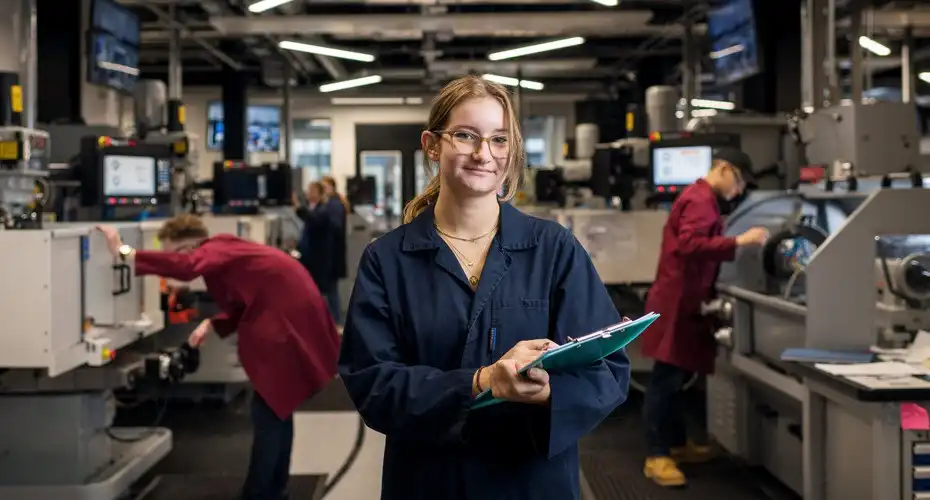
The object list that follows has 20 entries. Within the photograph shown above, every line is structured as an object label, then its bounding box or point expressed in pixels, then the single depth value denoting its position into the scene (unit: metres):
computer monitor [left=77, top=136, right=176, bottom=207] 5.86
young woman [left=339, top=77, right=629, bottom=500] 1.65
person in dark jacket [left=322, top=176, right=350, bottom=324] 9.92
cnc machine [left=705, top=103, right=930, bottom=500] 3.43
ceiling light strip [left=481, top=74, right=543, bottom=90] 13.05
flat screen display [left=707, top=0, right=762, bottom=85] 7.68
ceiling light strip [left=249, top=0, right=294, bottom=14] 7.23
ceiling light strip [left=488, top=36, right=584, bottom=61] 10.14
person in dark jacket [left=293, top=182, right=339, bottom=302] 9.70
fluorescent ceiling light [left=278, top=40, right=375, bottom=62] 9.92
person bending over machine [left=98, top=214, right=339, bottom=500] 3.90
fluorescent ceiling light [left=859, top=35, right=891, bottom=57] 9.14
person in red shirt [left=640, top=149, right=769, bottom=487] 4.60
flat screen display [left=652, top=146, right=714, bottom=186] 6.19
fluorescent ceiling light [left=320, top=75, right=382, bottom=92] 13.59
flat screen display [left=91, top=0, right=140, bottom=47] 7.74
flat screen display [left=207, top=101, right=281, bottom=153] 15.68
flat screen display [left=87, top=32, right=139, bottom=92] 7.70
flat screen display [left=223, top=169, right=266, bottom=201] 8.15
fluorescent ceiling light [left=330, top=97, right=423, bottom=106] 16.20
